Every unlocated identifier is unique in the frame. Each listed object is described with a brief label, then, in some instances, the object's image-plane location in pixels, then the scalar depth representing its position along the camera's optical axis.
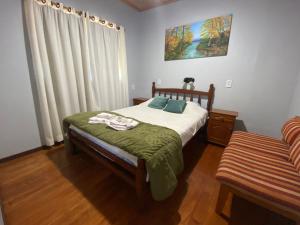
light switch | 2.45
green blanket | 1.09
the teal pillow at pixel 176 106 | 2.42
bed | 1.20
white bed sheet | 1.35
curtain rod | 1.96
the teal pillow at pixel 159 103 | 2.73
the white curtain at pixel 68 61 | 1.94
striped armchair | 0.90
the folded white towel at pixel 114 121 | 1.56
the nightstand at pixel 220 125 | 2.26
